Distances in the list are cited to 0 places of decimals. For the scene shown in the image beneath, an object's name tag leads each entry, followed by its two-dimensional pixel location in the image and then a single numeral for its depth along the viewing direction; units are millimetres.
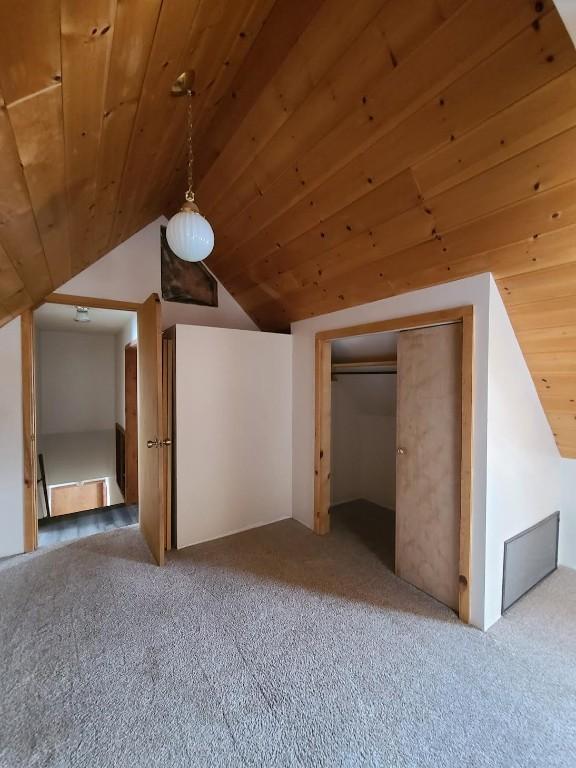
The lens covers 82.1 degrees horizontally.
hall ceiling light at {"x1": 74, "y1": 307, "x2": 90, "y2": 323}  4426
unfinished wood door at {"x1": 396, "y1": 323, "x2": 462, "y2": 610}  2055
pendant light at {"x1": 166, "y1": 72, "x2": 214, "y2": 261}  1725
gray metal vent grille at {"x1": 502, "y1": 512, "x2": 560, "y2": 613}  2053
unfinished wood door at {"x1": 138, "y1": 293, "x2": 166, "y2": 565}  2479
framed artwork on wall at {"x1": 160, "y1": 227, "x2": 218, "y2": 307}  3289
